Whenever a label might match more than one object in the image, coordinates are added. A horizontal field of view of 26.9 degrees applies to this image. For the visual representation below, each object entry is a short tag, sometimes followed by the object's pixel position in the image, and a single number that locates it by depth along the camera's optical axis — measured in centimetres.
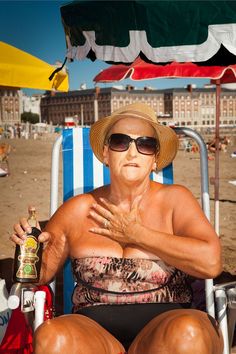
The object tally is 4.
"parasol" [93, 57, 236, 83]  389
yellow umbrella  351
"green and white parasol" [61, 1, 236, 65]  178
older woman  165
